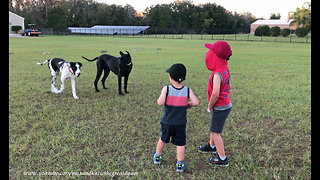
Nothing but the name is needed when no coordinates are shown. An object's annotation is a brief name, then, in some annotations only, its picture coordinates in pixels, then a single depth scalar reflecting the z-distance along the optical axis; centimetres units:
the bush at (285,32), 5875
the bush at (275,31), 6059
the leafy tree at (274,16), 10125
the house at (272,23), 7495
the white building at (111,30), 6619
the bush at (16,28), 5535
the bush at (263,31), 6303
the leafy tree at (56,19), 6438
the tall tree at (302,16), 5991
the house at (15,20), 5728
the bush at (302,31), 5534
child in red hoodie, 338
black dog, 707
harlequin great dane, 653
